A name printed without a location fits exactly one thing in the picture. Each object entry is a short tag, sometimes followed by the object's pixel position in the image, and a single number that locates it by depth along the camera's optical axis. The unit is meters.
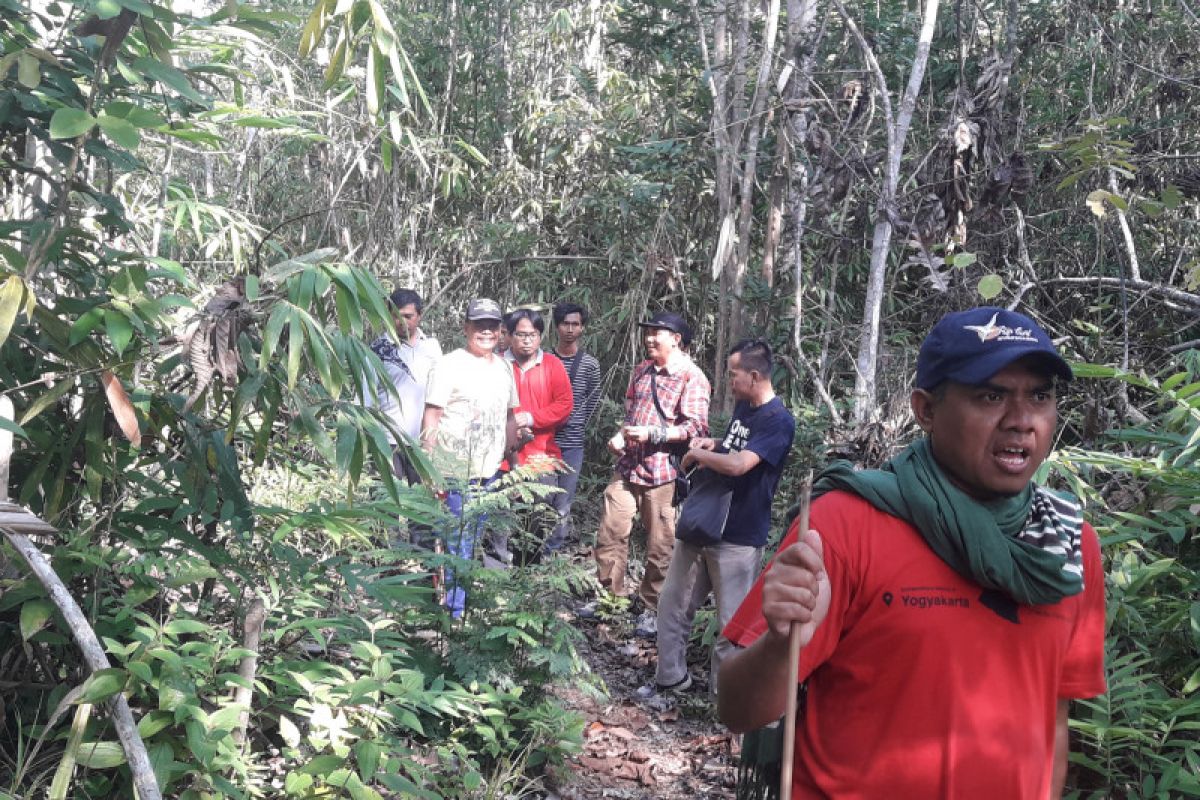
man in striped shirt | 8.15
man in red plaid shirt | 7.02
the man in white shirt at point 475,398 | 6.80
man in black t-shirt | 5.92
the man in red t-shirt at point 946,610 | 1.98
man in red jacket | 7.84
